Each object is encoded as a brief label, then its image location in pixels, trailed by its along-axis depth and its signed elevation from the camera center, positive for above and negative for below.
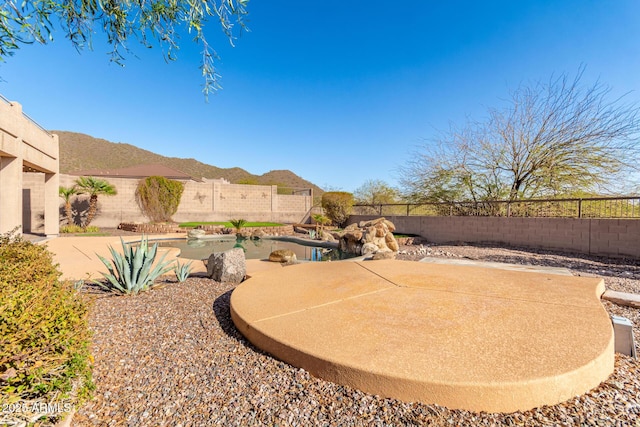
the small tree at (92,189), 12.87 +0.97
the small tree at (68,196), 12.20 +0.58
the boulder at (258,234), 12.06 -1.10
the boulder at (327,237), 10.37 -1.03
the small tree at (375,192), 15.40 +1.08
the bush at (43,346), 1.02 -0.57
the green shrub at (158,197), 14.65 +0.66
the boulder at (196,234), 11.42 -1.02
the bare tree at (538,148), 7.71 +2.00
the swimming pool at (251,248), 7.82 -1.27
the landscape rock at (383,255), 6.09 -0.98
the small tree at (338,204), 14.17 +0.34
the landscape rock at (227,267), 3.86 -0.81
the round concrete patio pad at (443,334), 1.36 -0.82
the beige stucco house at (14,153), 6.89 +1.52
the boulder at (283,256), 5.93 -1.00
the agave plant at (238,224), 12.73 -0.64
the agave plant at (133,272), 3.24 -0.75
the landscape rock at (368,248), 7.31 -1.01
